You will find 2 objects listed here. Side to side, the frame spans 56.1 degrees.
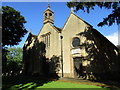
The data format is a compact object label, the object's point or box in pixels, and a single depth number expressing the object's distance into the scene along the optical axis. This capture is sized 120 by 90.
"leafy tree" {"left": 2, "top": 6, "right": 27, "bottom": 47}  22.76
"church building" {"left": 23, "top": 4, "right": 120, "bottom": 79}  18.22
